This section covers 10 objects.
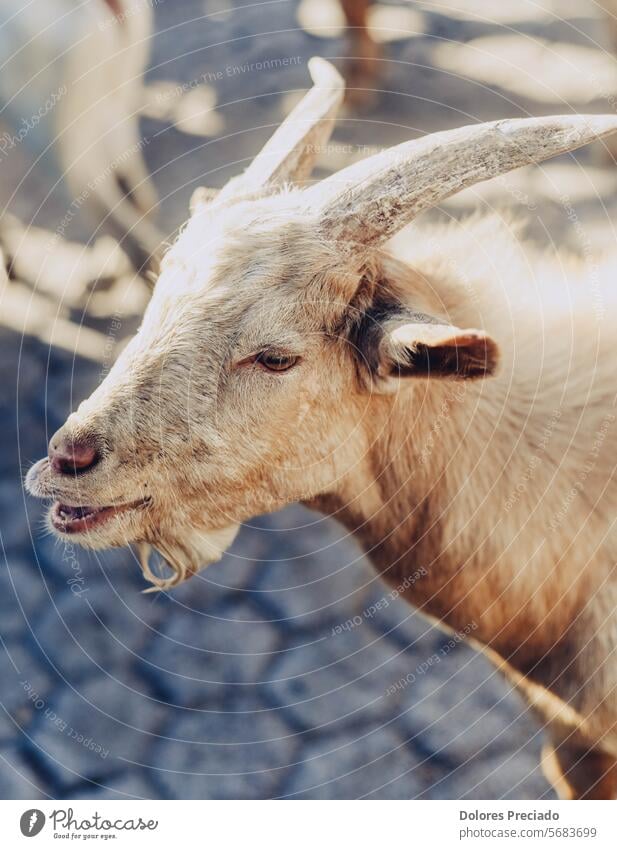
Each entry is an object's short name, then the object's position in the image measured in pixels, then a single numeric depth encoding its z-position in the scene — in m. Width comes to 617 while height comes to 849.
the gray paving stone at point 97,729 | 1.80
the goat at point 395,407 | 1.52
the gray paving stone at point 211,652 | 1.85
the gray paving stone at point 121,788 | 1.78
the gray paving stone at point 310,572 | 1.87
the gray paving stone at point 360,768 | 1.80
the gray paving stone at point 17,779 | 1.77
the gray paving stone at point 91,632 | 1.83
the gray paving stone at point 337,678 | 1.84
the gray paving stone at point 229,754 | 1.79
